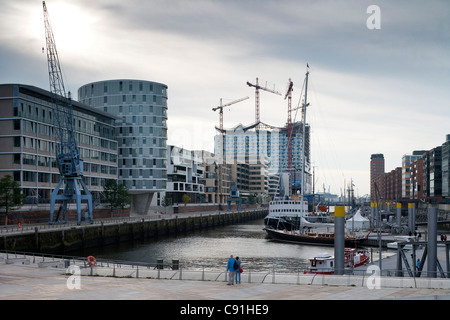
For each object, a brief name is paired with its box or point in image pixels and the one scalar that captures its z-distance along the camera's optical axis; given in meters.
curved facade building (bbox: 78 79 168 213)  142.75
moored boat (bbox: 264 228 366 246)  84.50
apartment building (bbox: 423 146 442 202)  190.12
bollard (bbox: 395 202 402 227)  100.94
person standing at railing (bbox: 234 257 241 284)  26.79
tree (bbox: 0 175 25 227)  83.06
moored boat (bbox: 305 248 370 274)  46.41
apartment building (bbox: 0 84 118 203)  97.56
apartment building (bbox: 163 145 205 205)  176.38
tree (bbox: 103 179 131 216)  119.31
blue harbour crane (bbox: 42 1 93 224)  95.69
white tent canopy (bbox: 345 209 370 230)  106.56
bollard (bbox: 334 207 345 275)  32.91
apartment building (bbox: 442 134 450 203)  174.88
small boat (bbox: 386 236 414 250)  68.81
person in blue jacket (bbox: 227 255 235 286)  26.56
